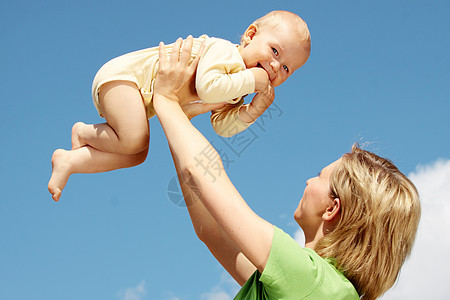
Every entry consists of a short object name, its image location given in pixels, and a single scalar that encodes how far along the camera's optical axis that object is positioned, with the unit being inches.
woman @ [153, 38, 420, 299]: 81.6
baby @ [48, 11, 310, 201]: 107.7
